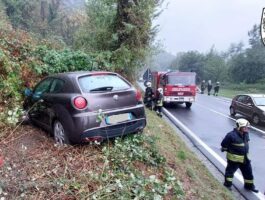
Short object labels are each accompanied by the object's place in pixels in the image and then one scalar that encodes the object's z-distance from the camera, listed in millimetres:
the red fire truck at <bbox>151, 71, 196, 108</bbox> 13843
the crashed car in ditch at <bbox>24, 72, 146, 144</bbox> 3577
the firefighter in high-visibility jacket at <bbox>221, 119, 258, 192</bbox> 4315
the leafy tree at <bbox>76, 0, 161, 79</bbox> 9691
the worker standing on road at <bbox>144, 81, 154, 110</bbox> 10854
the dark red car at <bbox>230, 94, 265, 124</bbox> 9861
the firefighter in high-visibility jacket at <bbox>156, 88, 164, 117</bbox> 10089
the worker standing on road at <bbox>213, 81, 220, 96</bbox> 24031
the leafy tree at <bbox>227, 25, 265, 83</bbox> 34862
